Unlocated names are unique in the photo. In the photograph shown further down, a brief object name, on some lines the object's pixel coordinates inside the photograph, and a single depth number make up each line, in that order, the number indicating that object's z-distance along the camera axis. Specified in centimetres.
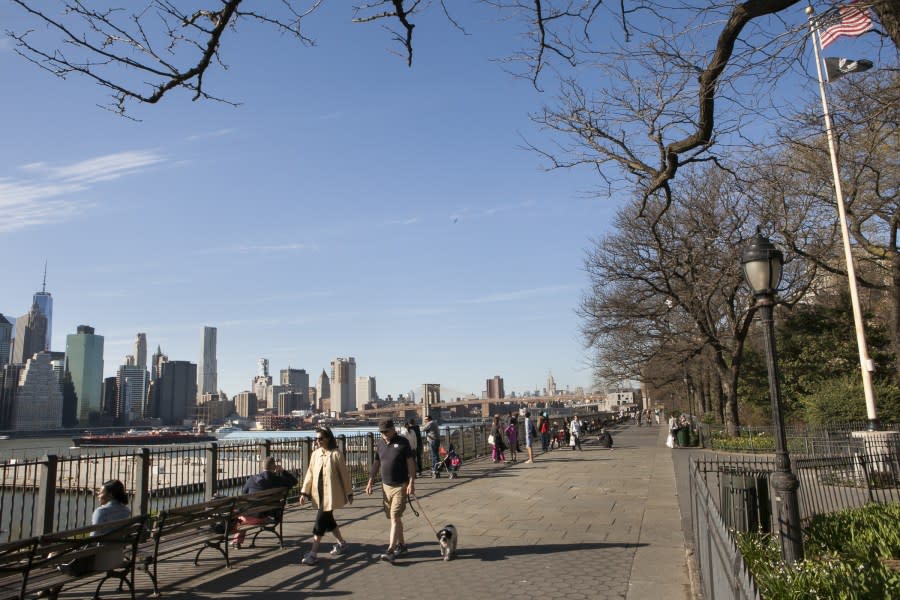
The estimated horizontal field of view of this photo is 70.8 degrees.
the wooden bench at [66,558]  532
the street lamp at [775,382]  644
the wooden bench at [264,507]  839
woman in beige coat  845
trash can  777
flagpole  1691
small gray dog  789
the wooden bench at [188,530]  705
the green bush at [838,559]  486
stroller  1742
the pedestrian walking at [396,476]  816
